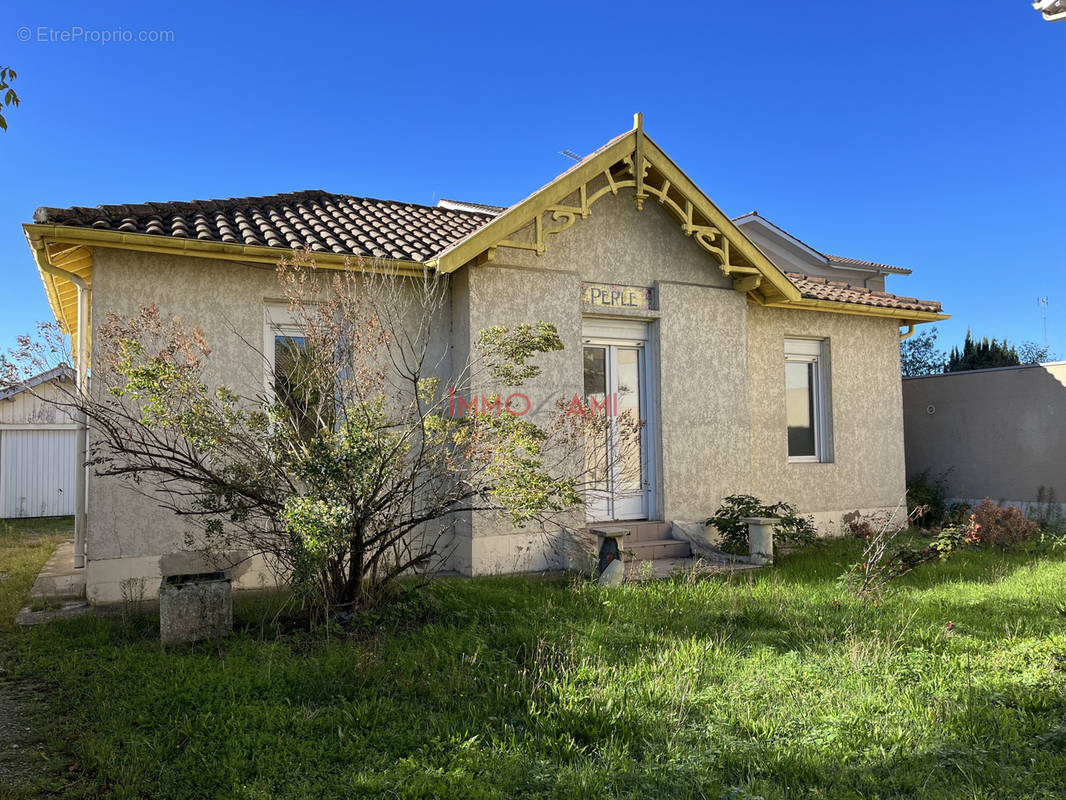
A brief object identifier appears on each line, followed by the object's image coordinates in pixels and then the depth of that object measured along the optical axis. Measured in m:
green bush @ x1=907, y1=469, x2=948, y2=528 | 13.20
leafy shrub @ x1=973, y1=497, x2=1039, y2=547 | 10.76
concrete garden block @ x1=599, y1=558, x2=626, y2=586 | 7.82
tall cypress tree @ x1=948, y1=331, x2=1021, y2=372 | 26.55
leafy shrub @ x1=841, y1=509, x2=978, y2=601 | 7.44
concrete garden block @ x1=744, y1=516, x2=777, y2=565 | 9.16
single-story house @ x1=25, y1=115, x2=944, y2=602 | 7.79
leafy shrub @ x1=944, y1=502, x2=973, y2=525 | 12.34
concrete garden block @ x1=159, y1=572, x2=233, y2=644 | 5.82
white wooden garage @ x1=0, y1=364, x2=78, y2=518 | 18.23
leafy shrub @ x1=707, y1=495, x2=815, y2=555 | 9.57
